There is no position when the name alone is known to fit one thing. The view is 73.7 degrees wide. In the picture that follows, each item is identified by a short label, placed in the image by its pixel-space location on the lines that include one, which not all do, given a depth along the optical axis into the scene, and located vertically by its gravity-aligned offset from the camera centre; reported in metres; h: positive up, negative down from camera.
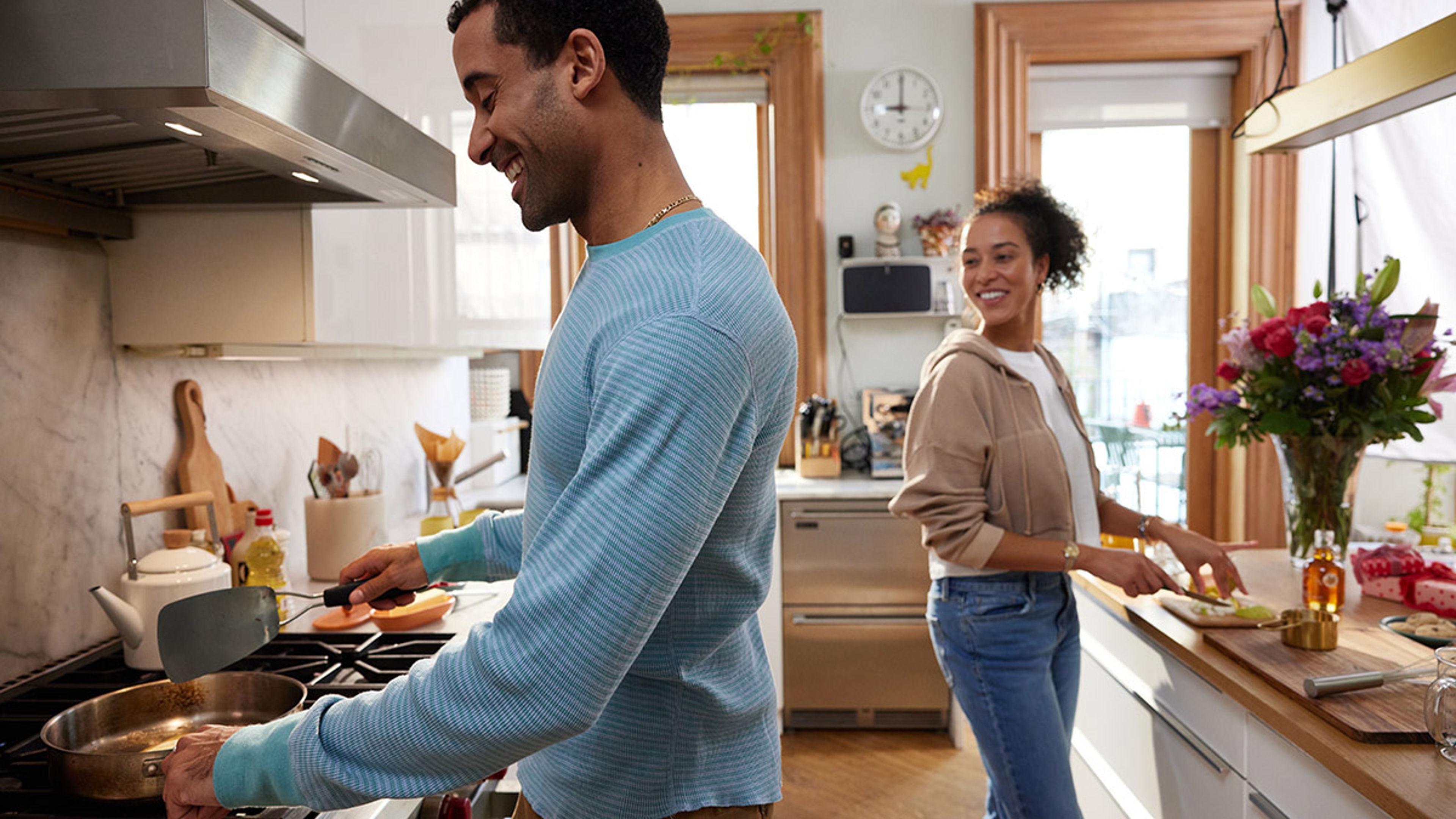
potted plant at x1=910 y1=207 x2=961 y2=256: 3.64 +0.50
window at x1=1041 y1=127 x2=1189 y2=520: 3.78 +0.26
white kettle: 1.35 -0.31
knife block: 3.56 -0.34
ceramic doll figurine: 3.64 +0.50
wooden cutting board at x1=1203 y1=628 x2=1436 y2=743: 1.18 -0.45
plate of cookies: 1.55 -0.44
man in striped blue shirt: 0.72 -0.12
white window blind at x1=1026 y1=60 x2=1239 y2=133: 3.70 +1.02
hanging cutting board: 1.71 -0.16
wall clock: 3.68 +0.97
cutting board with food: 1.65 -0.44
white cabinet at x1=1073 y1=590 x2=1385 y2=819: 1.30 -0.62
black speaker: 3.61 +0.29
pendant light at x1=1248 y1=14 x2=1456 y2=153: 1.35 +0.42
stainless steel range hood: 0.85 +0.28
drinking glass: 1.12 -0.40
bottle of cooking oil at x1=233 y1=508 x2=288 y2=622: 1.69 -0.33
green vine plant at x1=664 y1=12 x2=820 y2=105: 3.66 +1.21
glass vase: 1.93 -0.25
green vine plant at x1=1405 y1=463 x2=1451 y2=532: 2.98 -0.44
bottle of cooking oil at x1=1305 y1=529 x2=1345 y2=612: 1.61 -0.37
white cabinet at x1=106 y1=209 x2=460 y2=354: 1.52 +0.14
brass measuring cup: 1.51 -0.42
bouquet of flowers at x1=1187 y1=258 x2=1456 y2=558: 1.84 -0.06
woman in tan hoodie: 1.67 -0.31
